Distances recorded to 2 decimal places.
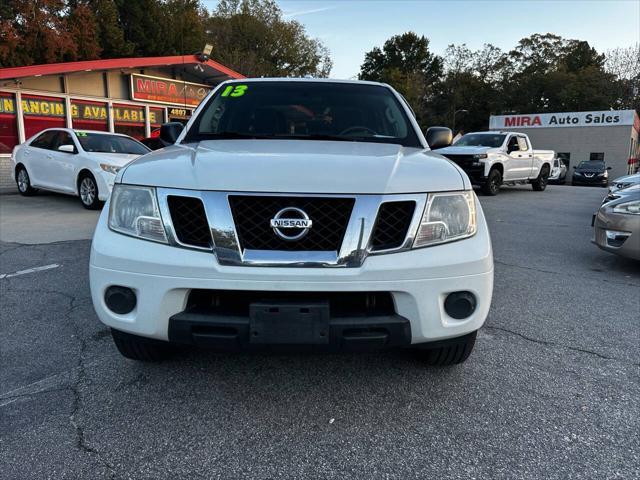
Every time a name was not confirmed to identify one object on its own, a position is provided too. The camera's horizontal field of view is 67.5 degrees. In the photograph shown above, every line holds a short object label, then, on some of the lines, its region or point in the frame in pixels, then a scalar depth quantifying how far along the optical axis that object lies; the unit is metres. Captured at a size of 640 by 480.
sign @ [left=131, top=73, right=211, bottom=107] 18.08
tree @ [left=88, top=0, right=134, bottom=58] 29.03
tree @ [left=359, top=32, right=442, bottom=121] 66.86
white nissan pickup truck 1.97
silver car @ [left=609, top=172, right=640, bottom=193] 8.70
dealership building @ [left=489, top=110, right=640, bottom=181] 36.53
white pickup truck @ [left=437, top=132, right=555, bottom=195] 12.82
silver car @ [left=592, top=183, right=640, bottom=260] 4.90
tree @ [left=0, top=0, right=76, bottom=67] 22.35
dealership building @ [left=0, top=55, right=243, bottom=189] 14.74
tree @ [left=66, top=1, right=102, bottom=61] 25.56
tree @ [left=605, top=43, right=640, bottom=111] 47.81
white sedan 8.73
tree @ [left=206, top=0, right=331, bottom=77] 43.35
